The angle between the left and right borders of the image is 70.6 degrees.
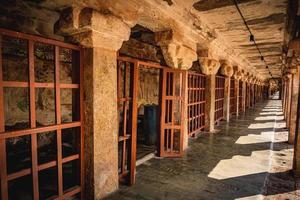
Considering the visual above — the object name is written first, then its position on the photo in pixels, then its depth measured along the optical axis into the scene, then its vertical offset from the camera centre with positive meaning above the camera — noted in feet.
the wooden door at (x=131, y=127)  11.55 -2.09
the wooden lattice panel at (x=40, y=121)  7.67 -1.58
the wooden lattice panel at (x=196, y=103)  21.43 -1.37
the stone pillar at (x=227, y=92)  31.24 -0.23
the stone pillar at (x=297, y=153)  12.81 -3.73
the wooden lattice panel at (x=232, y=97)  40.86 -1.32
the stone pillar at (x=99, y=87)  8.94 +0.09
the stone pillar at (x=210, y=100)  25.21 -1.16
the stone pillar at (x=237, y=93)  40.55 -0.55
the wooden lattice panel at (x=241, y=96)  47.49 -1.19
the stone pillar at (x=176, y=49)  14.29 +2.97
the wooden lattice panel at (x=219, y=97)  30.86 -1.00
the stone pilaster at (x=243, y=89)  46.40 +0.38
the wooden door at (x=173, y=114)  16.10 -1.93
